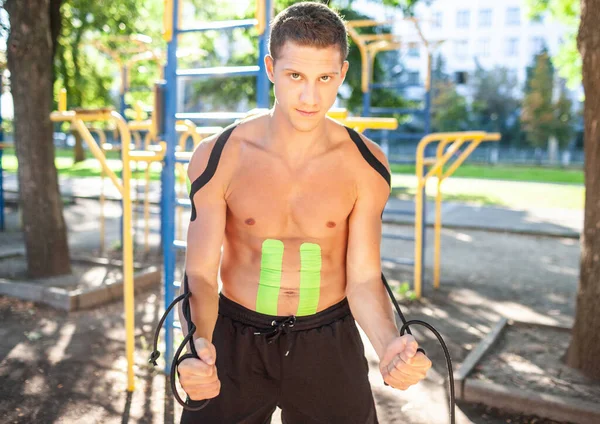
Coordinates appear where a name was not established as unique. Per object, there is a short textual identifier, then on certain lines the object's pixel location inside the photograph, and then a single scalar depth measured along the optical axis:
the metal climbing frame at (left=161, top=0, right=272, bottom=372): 3.76
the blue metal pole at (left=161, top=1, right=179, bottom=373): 3.78
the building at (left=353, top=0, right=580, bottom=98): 52.72
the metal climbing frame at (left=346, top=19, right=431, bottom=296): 6.86
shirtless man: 1.99
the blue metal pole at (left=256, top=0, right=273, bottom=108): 3.74
